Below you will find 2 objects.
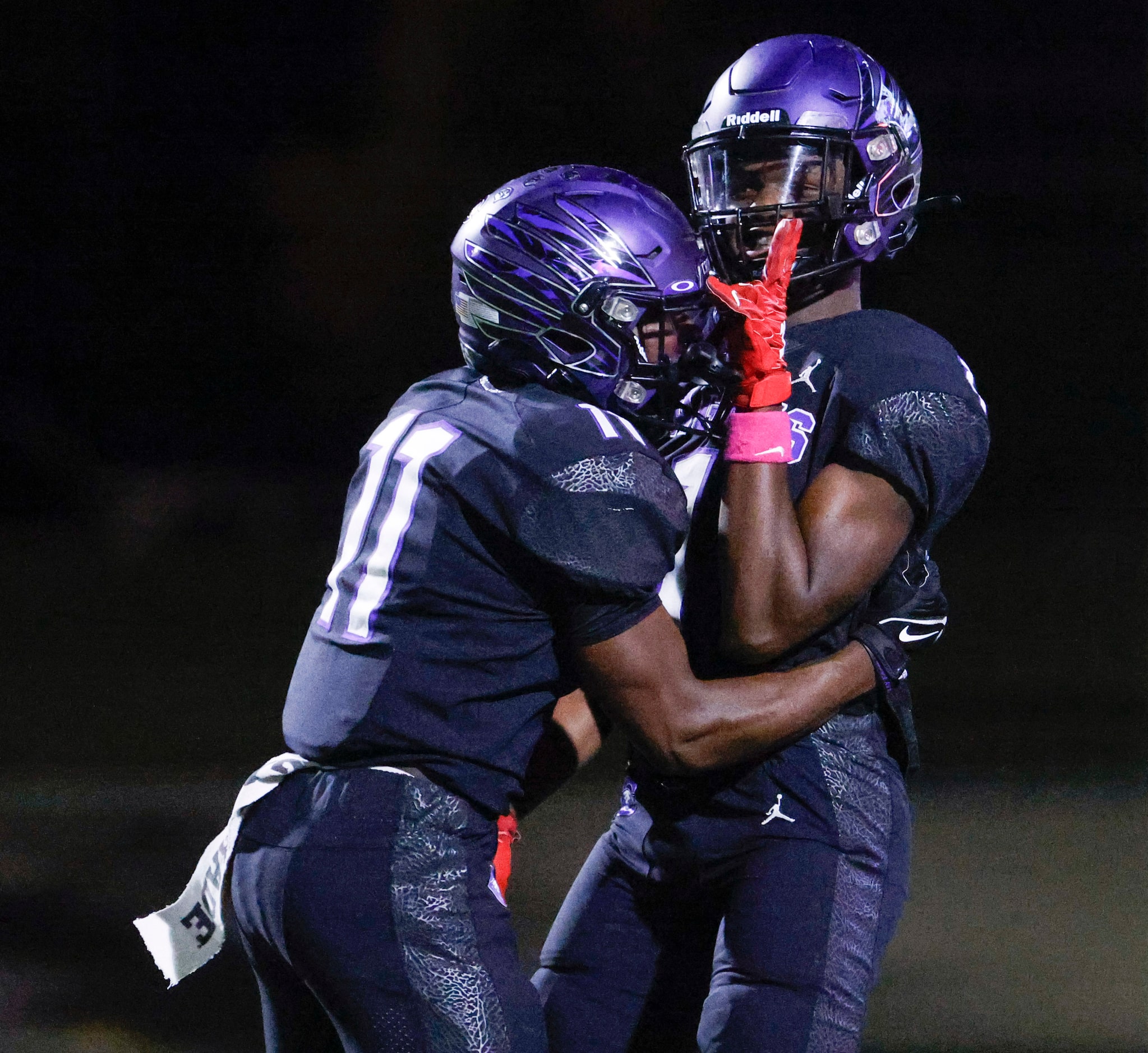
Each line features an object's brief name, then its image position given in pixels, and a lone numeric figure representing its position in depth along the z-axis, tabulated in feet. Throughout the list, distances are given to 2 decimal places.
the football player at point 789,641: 54.39
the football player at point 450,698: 53.61
